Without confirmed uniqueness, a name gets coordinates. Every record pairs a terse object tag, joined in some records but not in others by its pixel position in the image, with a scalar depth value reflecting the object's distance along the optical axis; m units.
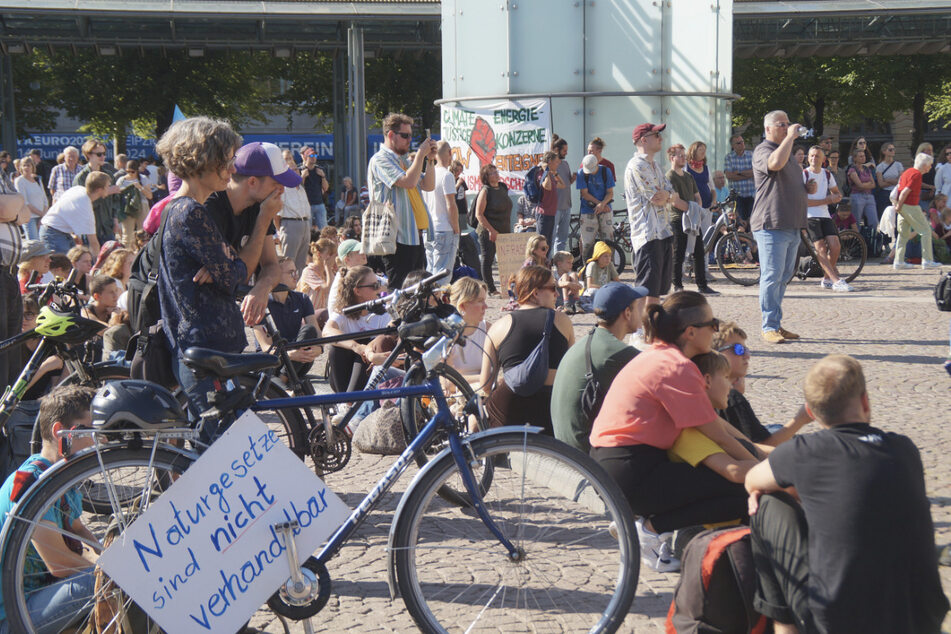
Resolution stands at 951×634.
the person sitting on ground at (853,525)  3.16
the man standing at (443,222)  11.67
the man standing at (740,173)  18.56
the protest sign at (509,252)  13.59
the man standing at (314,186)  18.95
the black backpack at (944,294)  7.25
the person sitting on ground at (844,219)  19.12
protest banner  17.33
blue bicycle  3.63
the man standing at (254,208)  4.45
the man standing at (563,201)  15.19
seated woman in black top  5.94
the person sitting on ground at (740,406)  4.89
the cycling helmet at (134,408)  3.64
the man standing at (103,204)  13.48
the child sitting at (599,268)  12.78
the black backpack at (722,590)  3.52
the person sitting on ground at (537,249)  11.68
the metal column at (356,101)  24.03
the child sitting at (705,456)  4.21
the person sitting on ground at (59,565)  3.68
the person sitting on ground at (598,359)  5.10
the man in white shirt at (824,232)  14.08
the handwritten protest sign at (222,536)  3.54
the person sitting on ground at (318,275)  10.23
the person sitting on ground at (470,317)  6.81
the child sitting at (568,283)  12.47
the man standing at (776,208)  9.72
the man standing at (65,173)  16.14
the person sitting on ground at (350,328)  6.76
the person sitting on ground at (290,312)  7.17
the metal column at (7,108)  27.81
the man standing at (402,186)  8.71
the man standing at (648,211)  9.52
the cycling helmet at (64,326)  5.25
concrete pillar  17.33
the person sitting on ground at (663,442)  4.23
